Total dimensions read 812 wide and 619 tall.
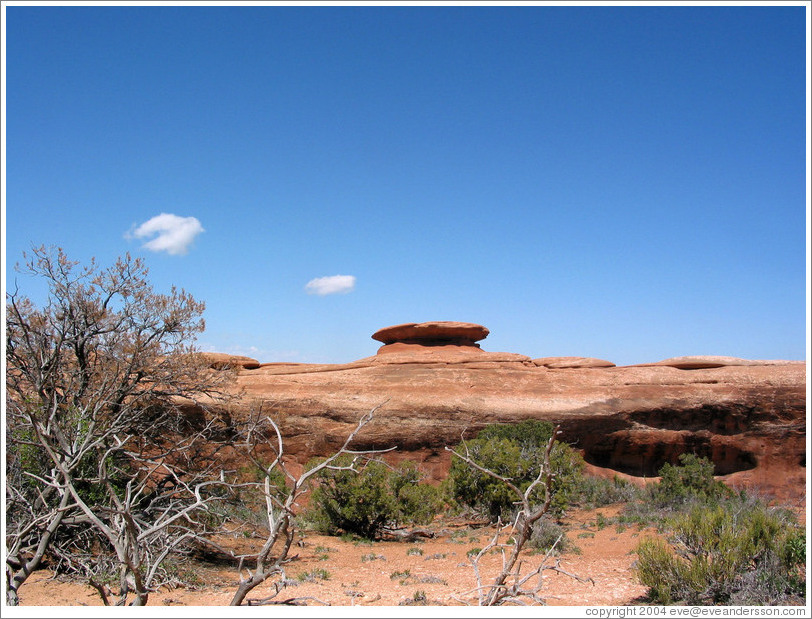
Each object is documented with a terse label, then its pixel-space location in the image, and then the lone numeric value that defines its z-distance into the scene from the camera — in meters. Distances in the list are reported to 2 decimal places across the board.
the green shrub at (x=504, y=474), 12.38
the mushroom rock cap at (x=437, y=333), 22.22
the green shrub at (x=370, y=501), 12.25
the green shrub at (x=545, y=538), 10.30
